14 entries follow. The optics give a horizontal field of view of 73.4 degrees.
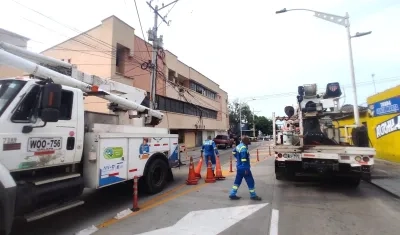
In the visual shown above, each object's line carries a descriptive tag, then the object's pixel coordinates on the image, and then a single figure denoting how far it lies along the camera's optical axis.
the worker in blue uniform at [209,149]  10.82
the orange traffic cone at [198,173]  9.87
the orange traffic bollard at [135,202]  5.94
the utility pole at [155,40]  14.01
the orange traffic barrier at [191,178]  8.86
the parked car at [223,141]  30.81
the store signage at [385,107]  13.60
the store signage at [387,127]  13.53
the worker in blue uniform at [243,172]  6.80
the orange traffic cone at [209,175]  9.24
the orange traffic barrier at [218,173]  9.71
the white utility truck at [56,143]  4.08
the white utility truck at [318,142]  7.11
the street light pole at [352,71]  12.30
